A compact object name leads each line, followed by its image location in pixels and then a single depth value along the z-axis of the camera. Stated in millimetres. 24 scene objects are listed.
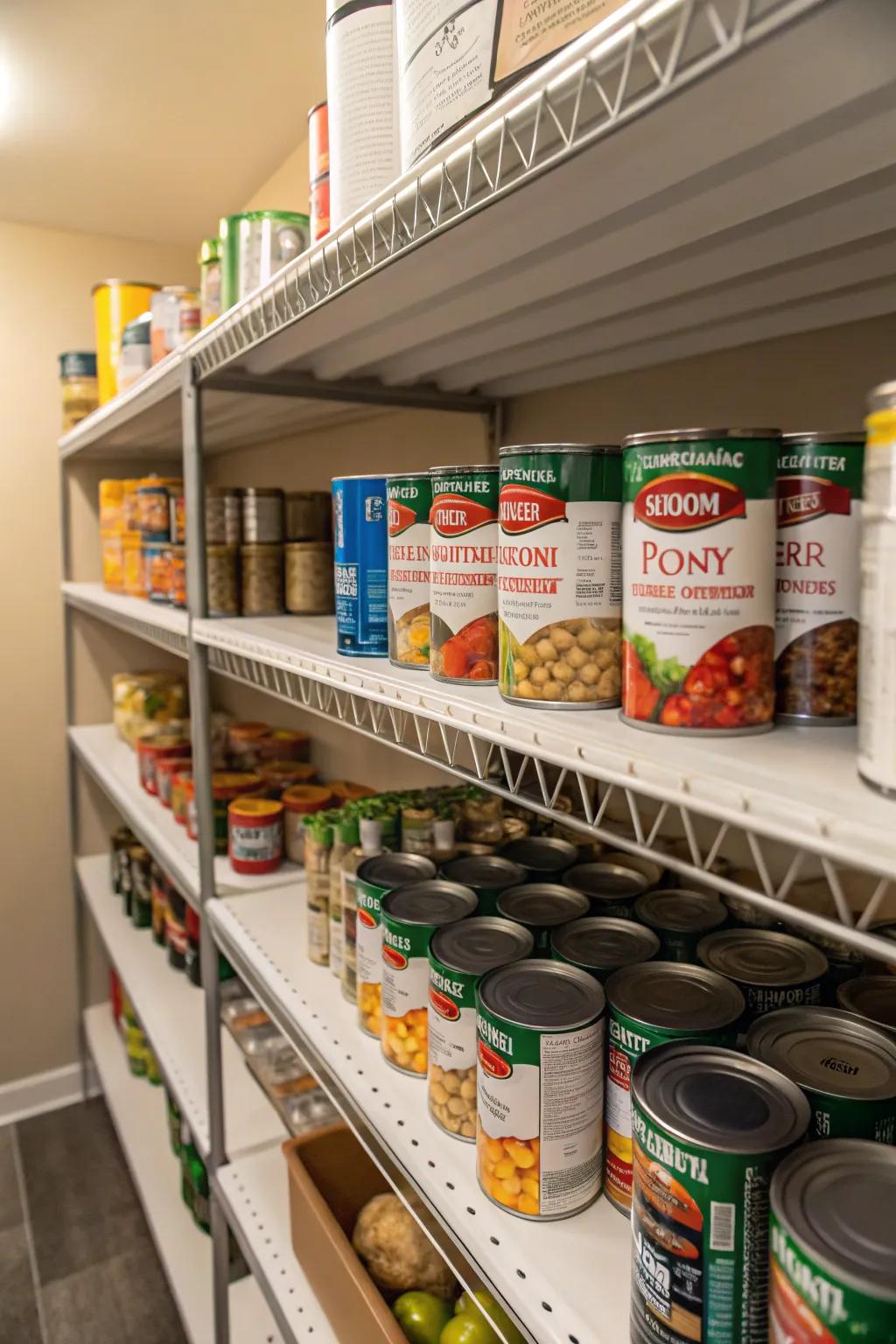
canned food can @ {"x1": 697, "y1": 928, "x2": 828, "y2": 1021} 726
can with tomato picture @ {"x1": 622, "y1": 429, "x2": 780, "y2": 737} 541
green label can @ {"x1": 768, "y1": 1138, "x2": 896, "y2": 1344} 439
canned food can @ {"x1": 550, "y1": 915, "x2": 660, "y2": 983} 803
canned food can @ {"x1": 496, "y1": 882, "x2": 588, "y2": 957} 903
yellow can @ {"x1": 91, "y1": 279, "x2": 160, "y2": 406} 2191
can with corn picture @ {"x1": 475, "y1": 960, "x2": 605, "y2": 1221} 714
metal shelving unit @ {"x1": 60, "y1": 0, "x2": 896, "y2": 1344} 460
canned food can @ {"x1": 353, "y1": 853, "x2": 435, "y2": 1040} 1019
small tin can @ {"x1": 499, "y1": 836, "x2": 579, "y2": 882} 1041
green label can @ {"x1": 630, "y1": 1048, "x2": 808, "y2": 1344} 538
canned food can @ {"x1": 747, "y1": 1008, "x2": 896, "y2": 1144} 575
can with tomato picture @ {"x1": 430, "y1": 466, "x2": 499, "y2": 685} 767
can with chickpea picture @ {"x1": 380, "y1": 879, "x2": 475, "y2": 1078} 924
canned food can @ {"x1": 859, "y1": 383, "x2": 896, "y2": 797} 425
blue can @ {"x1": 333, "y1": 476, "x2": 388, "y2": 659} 994
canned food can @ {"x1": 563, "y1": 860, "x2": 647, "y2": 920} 929
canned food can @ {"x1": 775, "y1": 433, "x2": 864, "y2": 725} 568
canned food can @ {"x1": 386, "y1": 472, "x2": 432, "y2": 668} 881
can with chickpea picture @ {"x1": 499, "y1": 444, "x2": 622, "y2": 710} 653
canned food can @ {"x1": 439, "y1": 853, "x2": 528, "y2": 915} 1001
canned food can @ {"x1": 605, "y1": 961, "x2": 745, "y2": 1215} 672
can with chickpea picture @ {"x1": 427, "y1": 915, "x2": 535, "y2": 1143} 829
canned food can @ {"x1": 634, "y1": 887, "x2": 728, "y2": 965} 831
